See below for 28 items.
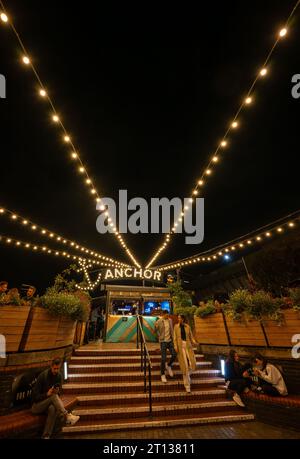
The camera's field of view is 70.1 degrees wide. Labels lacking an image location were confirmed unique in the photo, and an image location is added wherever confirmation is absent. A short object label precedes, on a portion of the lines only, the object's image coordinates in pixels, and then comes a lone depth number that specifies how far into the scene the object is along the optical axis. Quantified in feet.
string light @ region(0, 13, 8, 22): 9.42
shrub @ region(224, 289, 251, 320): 18.07
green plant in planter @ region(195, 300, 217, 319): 21.43
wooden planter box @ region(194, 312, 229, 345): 20.02
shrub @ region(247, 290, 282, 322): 16.07
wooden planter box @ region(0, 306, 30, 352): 13.38
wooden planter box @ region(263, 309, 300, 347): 15.05
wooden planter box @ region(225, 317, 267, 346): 16.88
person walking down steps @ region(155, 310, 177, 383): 17.15
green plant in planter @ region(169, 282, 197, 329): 26.20
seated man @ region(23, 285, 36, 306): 15.77
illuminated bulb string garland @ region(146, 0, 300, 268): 9.98
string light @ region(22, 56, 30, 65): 10.97
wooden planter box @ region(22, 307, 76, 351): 14.48
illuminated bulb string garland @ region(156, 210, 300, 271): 19.77
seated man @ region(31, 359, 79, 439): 10.75
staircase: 12.32
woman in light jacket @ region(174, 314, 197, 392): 15.98
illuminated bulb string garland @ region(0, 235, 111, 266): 22.07
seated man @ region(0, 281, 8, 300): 15.39
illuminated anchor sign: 37.68
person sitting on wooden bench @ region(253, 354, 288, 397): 13.57
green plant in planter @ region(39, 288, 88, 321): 16.28
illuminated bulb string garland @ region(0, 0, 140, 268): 9.69
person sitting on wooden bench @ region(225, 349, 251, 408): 14.82
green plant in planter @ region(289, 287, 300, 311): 14.80
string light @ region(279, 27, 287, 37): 9.91
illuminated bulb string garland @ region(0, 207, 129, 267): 17.93
